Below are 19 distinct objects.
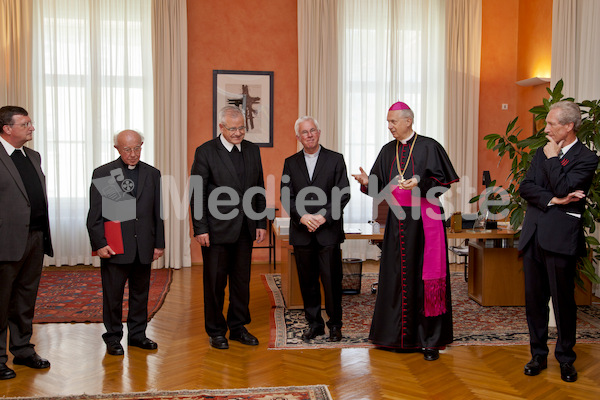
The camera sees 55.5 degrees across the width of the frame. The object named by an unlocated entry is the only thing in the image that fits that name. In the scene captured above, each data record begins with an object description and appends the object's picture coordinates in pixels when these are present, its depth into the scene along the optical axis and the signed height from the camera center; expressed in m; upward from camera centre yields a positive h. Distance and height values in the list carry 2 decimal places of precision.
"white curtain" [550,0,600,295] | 6.26 +1.36
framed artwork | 7.96 +0.95
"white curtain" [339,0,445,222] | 8.09 +1.38
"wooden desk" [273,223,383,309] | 5.39 -1.00
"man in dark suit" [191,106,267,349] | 4.27 -0.40
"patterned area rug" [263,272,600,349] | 4.54 -1.40
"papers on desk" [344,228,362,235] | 5.49 -0.64
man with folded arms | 3.58 -0.41
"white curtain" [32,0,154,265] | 7.64 +1.00
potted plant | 4.56 +0.07
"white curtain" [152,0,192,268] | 7.69 +0.65
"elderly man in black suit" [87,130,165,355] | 4.09 -0.47
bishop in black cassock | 4.13 -0.63
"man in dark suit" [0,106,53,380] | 3.63 -0.45
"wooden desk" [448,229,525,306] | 5.73 -1.11
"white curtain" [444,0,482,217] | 8.10 +1.09
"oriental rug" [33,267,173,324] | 5.30 -1.40
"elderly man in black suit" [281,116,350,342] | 4.42 -0.41
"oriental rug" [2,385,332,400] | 3.41 -1.39
